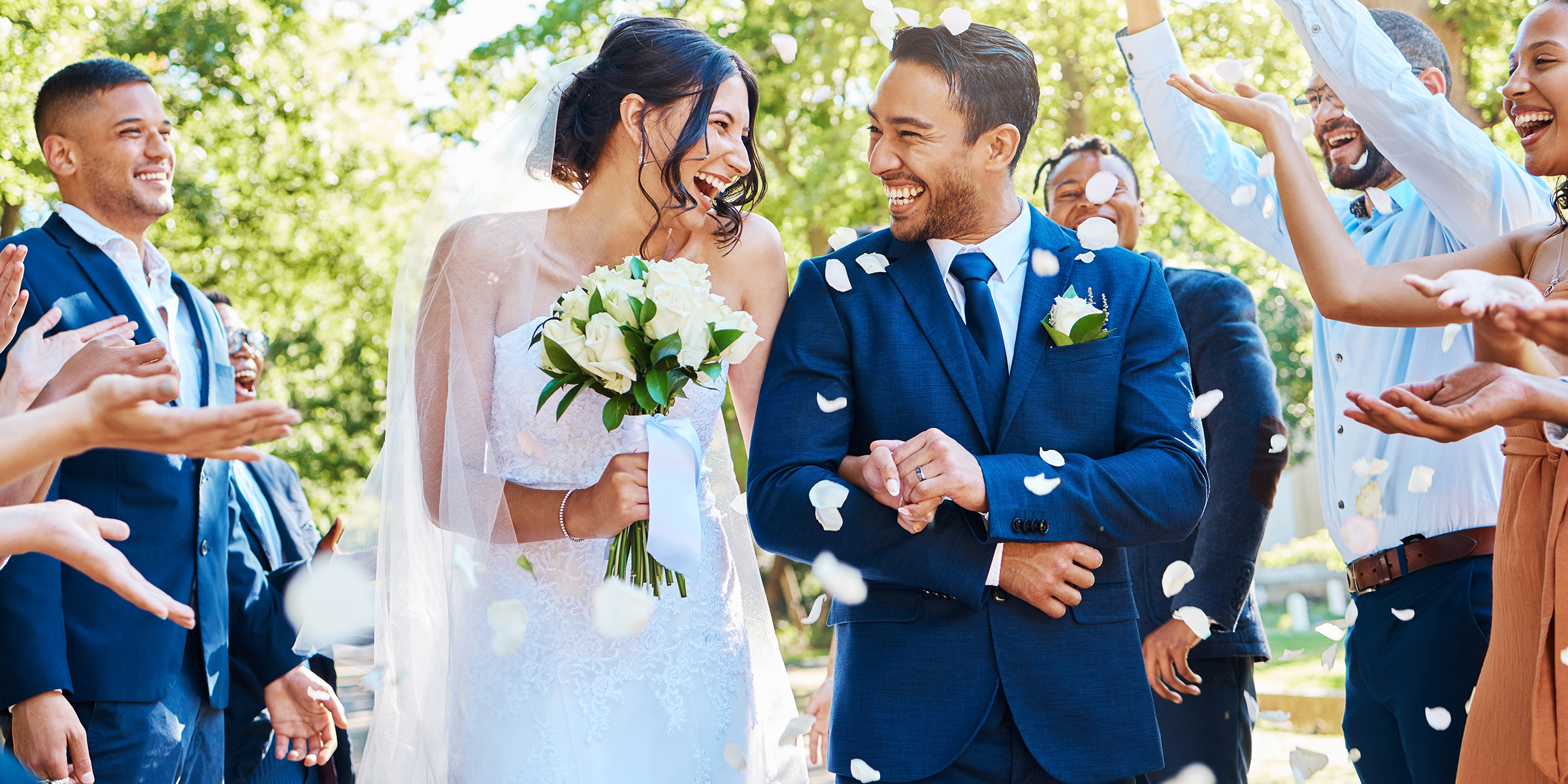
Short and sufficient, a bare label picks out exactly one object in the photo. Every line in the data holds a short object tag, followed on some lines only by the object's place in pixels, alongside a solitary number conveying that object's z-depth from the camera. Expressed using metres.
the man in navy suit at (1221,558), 3.78
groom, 2.61
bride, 2.98
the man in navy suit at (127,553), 3.38
